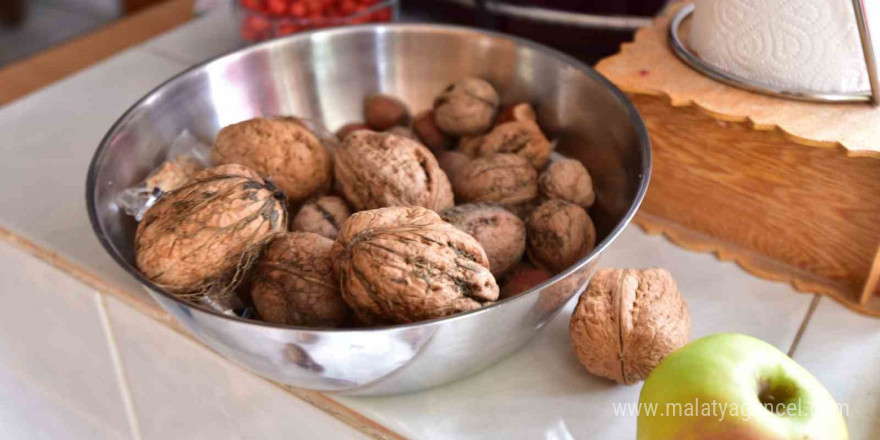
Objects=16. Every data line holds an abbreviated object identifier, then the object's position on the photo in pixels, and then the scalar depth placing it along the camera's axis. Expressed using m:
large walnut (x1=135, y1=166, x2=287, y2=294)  0.49
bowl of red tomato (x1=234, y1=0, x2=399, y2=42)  0.90
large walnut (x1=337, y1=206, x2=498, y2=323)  0.45
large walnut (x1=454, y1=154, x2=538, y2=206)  0.61
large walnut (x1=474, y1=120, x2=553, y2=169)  0.67
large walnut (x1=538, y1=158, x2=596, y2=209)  0.61
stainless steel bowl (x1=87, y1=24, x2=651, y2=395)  0.44
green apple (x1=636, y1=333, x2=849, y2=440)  0.40
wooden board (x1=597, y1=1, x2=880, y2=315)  0.58
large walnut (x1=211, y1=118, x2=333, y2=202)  0.61
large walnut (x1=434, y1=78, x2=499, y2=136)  0.71
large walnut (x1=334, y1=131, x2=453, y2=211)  0.57
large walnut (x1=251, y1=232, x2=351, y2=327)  0.50
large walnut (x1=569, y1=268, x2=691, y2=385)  0.49
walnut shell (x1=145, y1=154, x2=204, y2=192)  0.64
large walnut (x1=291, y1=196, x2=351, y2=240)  0.58
